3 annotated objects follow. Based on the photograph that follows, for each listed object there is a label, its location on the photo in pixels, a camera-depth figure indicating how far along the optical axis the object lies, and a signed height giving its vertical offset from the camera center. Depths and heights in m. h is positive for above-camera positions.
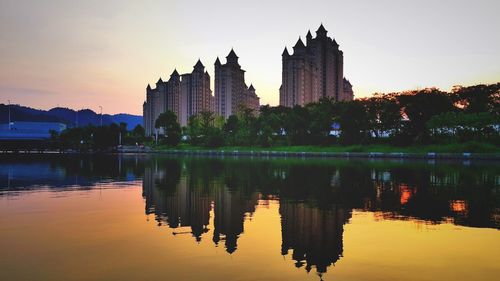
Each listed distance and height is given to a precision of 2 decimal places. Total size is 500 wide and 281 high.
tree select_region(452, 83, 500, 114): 118.06 +12.84
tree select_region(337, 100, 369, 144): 131.62 +7.05
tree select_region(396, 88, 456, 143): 121.44 +10.46
